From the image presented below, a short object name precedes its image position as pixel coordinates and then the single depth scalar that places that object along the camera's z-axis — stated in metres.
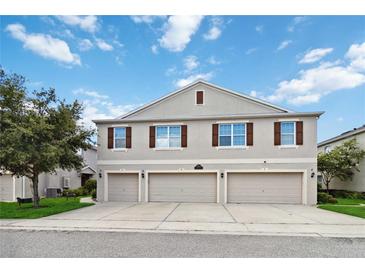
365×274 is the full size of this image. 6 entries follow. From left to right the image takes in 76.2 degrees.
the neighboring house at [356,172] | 16.67
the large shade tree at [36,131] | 9.44
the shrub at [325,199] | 13.51
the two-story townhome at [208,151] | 13.20
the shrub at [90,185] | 19.94
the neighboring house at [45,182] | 16.56
